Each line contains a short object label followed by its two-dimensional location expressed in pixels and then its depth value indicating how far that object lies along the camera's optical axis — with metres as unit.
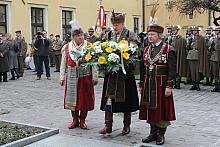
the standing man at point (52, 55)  21.01
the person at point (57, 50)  19.12
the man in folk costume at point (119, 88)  6.40
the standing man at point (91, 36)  14.91
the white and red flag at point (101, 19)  16.38
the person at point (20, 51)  16.50
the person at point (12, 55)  15.35
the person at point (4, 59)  14.73
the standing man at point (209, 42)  12.32
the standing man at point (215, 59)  11.93
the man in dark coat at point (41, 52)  15.25
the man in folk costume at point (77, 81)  6.99
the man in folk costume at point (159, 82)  6.02
